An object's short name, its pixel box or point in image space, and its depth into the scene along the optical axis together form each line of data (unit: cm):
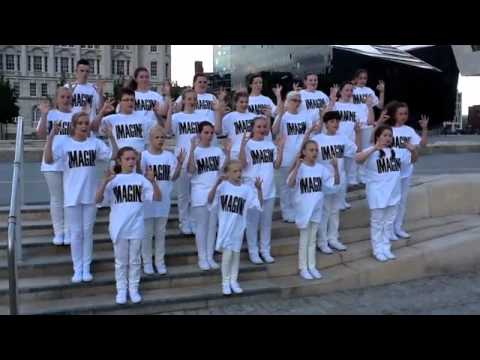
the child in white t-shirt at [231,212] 552
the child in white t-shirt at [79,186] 545
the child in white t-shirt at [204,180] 592
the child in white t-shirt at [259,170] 616
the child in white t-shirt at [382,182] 641
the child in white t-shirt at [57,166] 585
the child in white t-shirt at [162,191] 564
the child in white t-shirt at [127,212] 517
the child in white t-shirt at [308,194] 602
